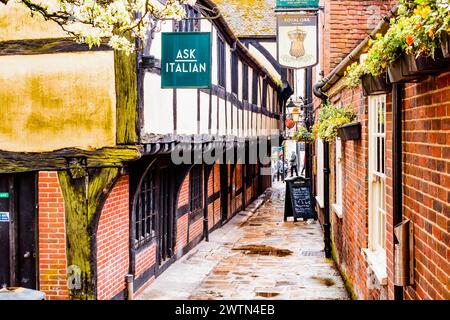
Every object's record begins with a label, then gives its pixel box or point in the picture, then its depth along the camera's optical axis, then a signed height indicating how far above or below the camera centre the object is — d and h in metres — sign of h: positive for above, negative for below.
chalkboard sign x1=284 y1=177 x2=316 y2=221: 18.64 -1.67
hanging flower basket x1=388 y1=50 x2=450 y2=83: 3.25 +0.46
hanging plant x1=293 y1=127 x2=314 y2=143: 19.28 +0.37
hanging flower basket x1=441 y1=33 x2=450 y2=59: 2.66 +0.47
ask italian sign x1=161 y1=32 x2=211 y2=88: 8.05 +1.25
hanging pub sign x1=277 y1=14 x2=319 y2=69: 13.70 +2.56
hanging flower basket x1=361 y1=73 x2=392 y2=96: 4.90 +0.54
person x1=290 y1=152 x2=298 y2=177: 32.03 -0.80
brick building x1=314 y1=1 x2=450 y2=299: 3.68 -0.25
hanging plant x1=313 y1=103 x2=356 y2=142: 9.24 +0.44
